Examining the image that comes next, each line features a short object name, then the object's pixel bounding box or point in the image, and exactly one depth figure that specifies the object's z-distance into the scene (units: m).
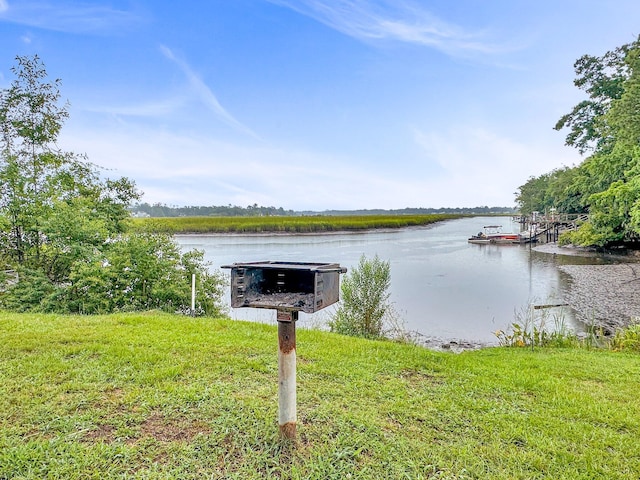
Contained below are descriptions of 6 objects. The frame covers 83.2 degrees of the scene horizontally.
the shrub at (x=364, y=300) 6.59
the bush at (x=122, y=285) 6.41
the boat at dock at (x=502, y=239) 29.73
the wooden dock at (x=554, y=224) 27.11
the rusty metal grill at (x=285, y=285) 1.80
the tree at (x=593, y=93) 21.96
